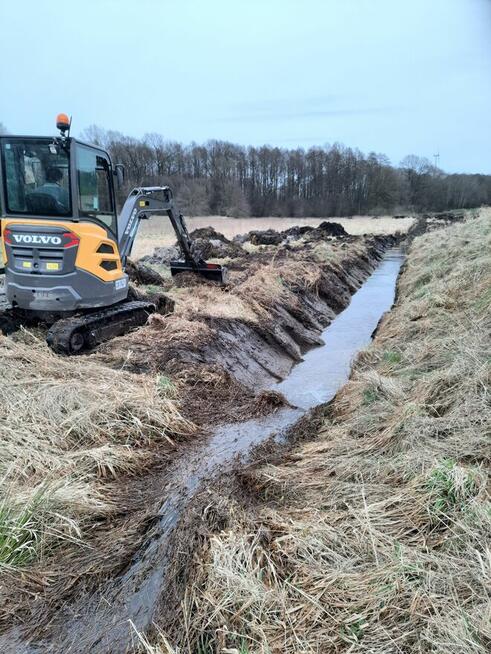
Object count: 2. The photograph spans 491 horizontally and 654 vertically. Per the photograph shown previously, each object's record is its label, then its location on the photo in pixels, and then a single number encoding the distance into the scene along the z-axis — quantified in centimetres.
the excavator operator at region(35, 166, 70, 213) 707
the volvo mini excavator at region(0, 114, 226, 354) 695
